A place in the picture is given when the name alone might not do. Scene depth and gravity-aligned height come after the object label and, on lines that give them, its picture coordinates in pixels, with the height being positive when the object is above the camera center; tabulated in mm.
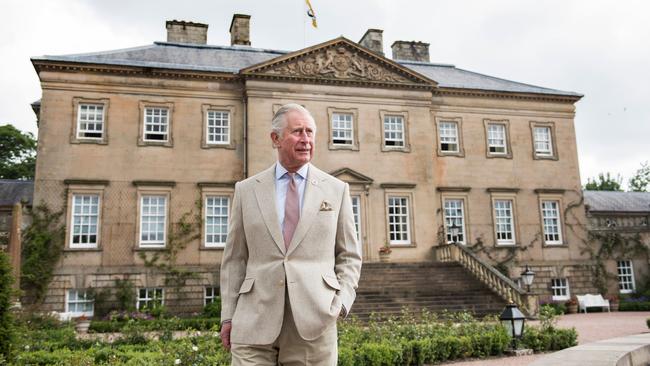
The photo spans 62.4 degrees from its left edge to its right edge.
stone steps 19291 -796
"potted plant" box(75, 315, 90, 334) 17500 -1531
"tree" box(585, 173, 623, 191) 56969 +8514
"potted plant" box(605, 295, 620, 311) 24875 -1789
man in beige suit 3205 +85
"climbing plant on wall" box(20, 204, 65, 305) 19938 +1180
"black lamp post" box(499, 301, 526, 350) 11055 -1116
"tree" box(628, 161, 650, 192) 56969 +8739
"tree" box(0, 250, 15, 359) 7789 -472
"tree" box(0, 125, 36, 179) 42562 +10243
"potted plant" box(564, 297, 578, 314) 24203 -1823
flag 26752 +12794
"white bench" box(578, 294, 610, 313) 24453 -1692
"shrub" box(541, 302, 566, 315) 22556 -1794
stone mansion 21578 +5234
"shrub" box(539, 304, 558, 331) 11970 -1173
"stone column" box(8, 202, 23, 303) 14602 +1174
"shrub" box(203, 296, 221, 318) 20125 -1281
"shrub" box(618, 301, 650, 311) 24277 -1910
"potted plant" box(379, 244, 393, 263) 23656 +753
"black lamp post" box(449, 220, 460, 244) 24266 +1630
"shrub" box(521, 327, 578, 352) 11492 -1558
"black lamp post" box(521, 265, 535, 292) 20062 -393
